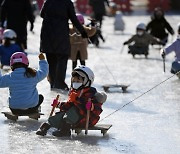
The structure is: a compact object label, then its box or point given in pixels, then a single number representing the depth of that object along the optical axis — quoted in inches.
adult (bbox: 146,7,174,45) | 778.2
